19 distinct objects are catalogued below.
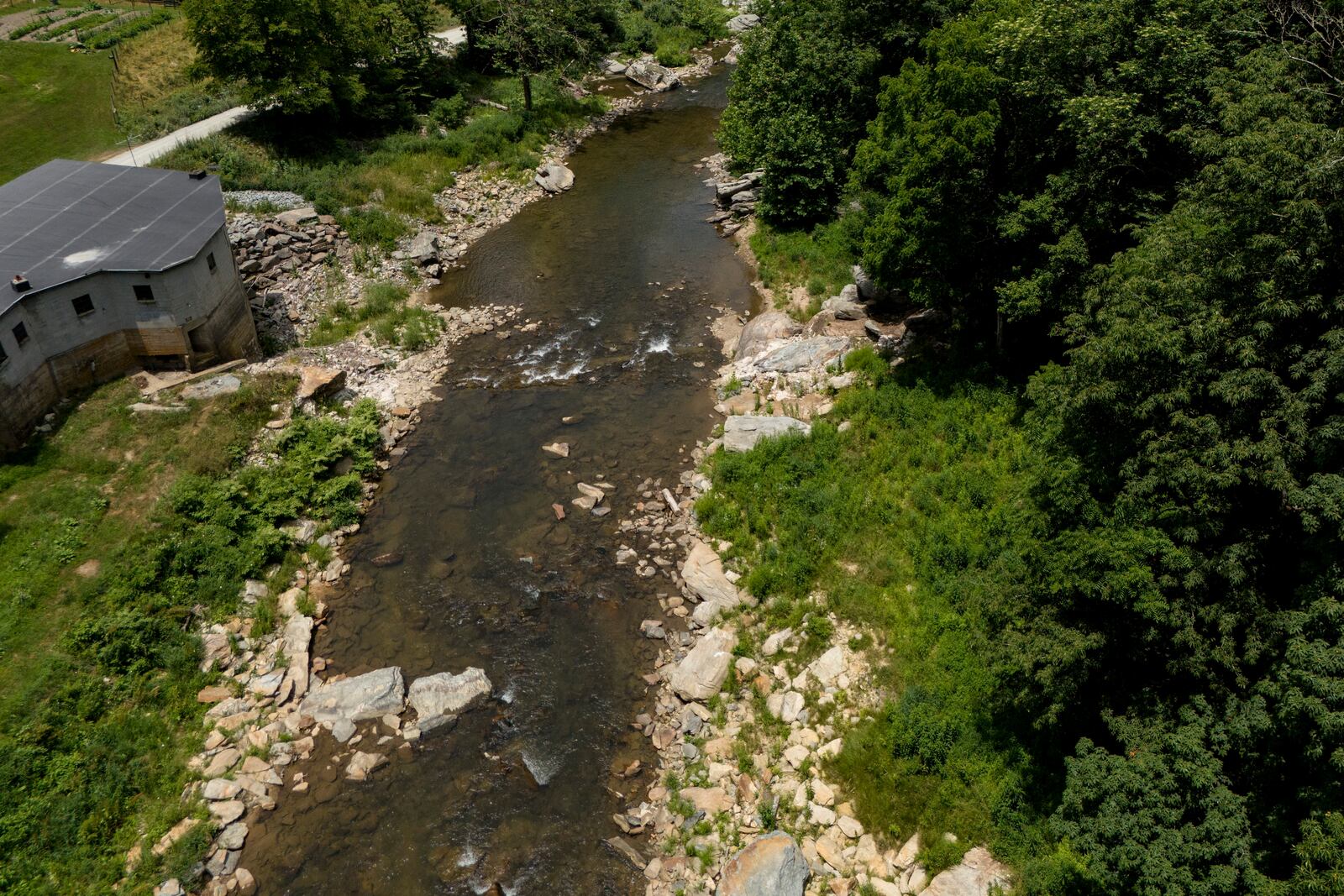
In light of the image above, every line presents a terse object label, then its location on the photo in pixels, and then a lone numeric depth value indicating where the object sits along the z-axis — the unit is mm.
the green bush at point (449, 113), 50375
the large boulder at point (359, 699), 19797
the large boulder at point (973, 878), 14570
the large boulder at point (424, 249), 38812
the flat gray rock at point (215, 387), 27234
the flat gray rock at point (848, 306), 31062
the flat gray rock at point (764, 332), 31609
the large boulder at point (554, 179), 46688
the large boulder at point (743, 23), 71750
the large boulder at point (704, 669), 19891
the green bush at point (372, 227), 38719
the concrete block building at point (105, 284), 24422
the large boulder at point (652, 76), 62750
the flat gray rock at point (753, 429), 26547
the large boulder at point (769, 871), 15438
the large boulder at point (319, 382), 28453
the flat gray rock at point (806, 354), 29500
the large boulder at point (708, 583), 22031
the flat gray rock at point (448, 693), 19844
